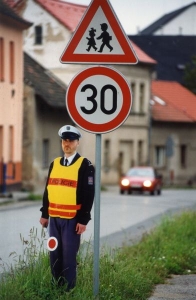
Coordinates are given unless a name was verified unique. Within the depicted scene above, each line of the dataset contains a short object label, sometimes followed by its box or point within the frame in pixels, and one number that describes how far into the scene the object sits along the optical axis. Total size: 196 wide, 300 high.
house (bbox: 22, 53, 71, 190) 49.03
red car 45.06
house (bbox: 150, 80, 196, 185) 63.47
